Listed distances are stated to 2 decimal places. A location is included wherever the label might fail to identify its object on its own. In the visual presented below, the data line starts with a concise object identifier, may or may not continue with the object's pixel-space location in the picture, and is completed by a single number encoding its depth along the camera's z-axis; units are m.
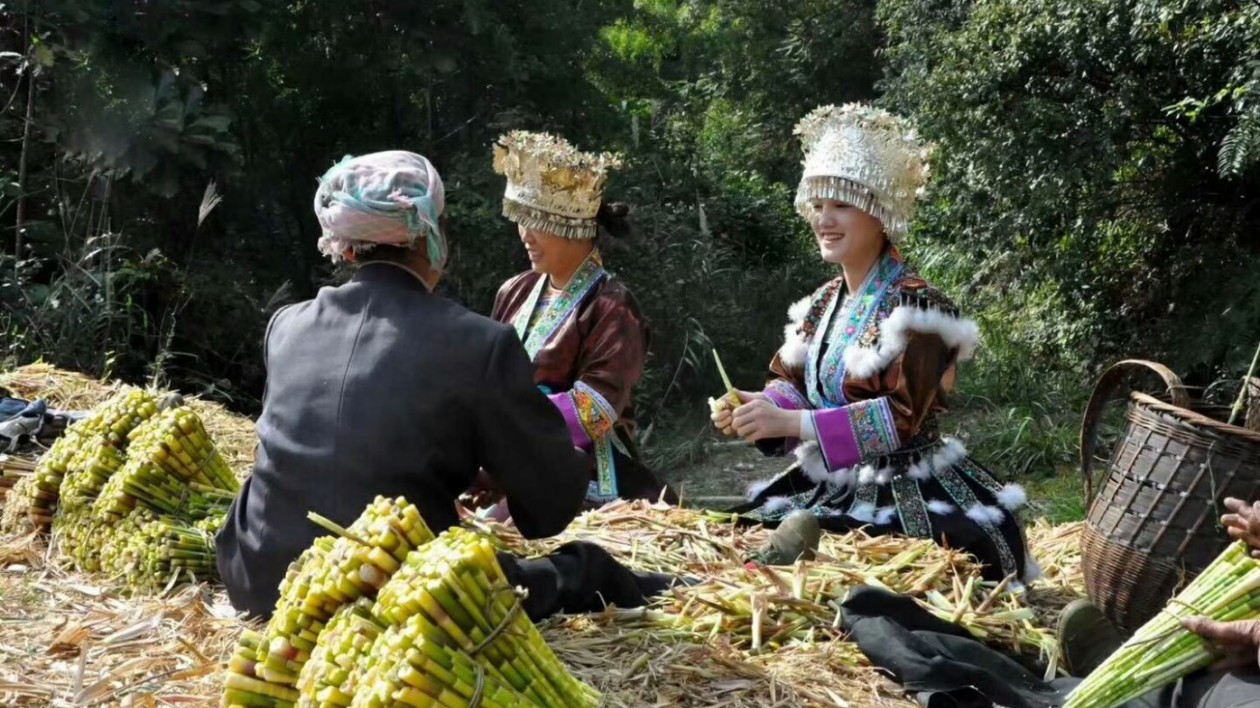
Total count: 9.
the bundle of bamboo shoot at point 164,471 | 3.58
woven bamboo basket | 3.08
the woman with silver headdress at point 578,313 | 4.45
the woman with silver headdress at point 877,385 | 3.88
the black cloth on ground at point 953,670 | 2.71
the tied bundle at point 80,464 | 3.77
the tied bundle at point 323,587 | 2.30
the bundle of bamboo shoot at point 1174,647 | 2.72
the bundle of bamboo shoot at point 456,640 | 2.09
